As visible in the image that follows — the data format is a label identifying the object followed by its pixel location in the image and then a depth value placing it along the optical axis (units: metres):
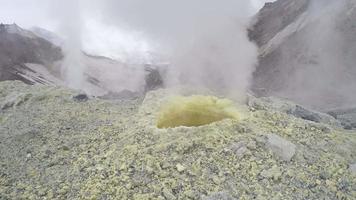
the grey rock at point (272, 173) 6.95
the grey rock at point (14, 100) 11.55
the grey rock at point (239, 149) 7.29
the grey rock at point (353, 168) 7.44
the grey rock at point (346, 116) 10.96
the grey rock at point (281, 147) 7.43
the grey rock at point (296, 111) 10.23
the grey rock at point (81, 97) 11.18
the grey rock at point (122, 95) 20.64
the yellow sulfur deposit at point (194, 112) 8.98
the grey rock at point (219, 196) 6.48
